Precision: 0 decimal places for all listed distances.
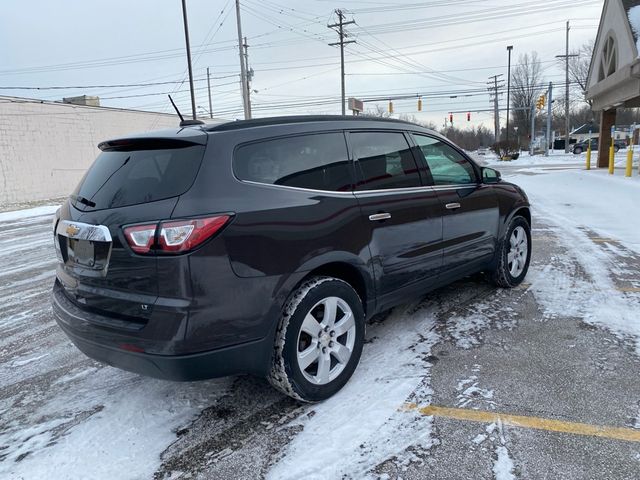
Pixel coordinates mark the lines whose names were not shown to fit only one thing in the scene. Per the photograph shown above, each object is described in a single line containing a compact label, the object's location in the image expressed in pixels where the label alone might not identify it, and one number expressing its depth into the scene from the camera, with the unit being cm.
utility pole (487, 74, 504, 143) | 6156
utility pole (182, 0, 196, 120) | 2484
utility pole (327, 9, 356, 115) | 4338
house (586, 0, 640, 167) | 1656
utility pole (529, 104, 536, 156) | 4840
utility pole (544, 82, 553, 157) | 4519
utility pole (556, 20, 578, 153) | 5038
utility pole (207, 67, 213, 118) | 5831
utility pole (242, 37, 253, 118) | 3988
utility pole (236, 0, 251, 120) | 3014
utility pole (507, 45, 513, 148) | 5618
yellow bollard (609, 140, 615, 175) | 1859
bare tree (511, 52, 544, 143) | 6303
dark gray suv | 249
